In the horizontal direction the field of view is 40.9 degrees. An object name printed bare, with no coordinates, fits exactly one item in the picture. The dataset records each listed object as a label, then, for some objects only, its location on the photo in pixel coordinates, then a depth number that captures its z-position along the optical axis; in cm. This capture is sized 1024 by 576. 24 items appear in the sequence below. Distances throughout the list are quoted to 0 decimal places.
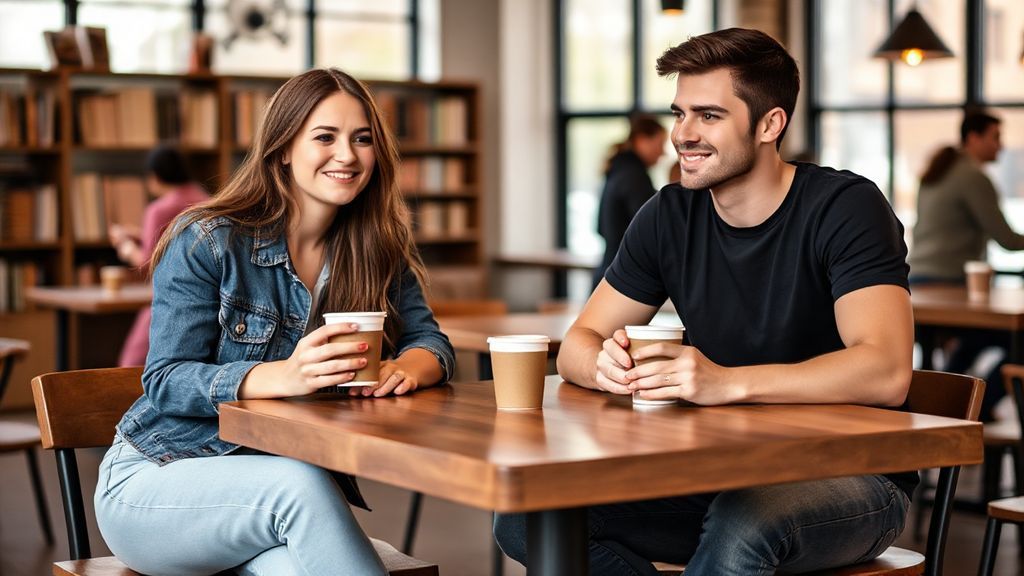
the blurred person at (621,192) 583
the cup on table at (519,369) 185
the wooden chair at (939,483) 205
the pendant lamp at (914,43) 619
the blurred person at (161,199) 619
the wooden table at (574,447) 143
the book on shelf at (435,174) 905
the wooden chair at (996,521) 273
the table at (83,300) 562
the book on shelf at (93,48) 765
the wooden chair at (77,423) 219
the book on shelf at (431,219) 914
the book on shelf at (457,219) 923
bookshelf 756
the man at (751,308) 190
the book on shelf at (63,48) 760
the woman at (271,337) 188
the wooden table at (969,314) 423
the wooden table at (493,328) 365
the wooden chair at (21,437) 406
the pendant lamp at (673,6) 555
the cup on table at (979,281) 479
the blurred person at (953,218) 595
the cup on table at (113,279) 586
